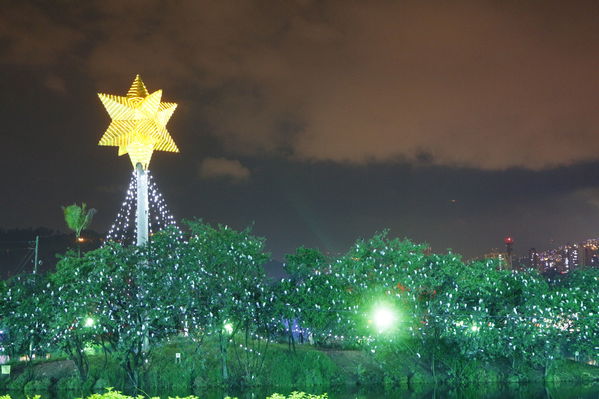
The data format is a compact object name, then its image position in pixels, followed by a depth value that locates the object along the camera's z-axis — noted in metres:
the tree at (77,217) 54.38
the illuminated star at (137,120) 40.09
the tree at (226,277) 36.28
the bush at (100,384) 37.41
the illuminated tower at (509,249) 121.44
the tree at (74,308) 35.66
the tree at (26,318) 37.53
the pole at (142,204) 41.78
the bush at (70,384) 37.50
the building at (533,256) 174.01
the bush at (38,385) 37.44
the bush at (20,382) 37.94
